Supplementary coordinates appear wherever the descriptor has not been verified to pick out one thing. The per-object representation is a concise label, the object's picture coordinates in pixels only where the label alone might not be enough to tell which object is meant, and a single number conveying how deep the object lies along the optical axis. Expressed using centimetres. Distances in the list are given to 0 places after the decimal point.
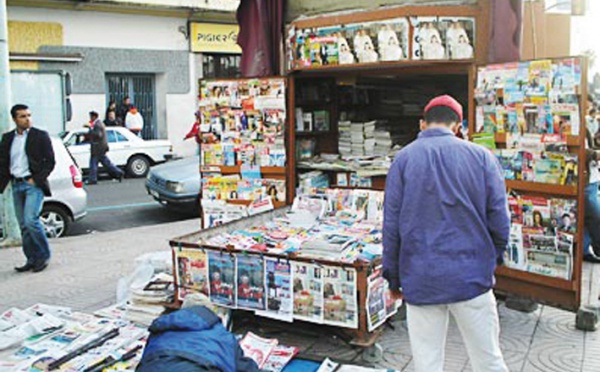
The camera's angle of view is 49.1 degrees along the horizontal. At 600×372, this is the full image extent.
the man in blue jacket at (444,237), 344
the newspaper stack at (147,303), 542
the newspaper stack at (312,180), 694
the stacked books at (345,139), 735
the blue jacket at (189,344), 275
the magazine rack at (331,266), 471
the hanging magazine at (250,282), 507
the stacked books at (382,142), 730
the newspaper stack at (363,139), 728
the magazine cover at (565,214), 495
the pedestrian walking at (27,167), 736
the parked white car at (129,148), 1661
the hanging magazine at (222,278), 518
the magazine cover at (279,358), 453
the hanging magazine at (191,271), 530
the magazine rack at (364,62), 570
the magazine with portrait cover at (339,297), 474
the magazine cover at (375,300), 475
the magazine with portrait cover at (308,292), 486
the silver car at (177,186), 1107
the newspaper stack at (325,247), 501
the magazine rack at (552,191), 486
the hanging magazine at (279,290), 496
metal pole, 872
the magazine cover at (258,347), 461
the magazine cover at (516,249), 525
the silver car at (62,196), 948
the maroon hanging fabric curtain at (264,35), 700
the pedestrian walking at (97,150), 1588
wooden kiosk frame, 489
